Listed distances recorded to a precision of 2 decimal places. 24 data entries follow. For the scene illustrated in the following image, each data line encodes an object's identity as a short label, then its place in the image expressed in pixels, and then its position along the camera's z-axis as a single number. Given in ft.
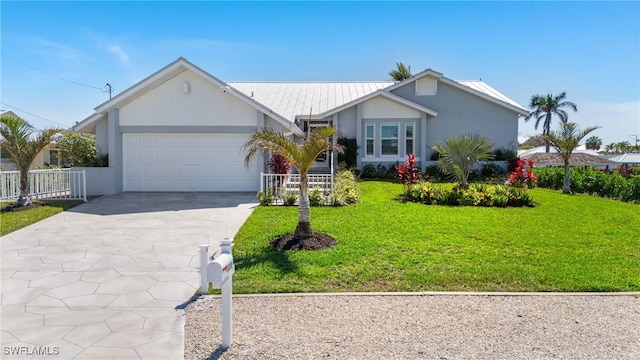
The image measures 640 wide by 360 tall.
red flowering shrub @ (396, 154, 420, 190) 51.49
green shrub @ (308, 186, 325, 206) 40.78
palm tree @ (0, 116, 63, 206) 39.20
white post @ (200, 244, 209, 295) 17.10
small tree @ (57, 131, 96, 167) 51.21
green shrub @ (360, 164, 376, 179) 66.08
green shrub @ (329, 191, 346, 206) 40.37
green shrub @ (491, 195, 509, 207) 42.29
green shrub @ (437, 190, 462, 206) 42.83
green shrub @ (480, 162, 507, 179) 66.44
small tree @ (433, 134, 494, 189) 48.01
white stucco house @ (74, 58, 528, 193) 49.83
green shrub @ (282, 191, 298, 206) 40.68
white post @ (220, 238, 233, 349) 12.63
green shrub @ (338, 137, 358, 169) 65.57
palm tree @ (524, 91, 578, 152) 163.73
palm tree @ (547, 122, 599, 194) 56.39
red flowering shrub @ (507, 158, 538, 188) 52.90
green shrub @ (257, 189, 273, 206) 41.32
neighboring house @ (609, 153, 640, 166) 127.76
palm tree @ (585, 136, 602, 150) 244.01
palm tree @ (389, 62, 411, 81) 95.66
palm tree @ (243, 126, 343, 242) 24.38
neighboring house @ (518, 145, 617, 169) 120.06
